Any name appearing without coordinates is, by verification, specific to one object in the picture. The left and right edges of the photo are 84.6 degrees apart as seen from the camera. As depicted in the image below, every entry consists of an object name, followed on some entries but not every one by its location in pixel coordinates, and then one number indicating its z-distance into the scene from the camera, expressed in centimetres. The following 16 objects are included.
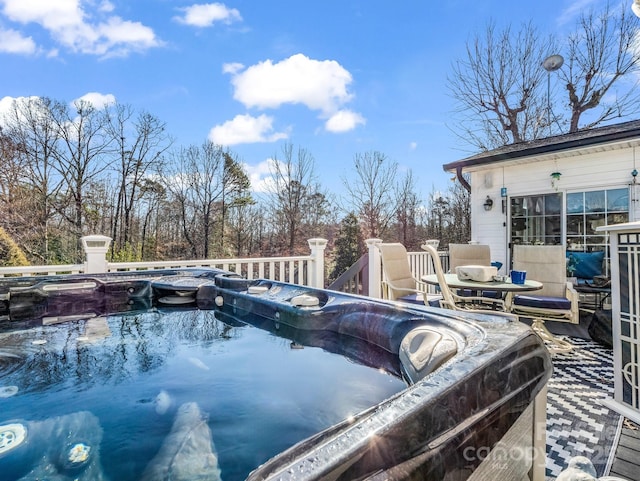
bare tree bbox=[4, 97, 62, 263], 922
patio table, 329
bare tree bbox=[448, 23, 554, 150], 938
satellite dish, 659
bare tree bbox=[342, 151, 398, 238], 1162
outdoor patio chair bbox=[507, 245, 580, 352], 351
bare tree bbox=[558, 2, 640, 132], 862
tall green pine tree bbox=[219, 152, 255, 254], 1301
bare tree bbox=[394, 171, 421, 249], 1178
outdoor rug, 174
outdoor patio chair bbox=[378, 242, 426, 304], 421
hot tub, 75
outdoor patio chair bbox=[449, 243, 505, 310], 519
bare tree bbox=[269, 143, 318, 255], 1291
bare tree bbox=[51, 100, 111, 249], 1012
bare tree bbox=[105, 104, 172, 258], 1119
